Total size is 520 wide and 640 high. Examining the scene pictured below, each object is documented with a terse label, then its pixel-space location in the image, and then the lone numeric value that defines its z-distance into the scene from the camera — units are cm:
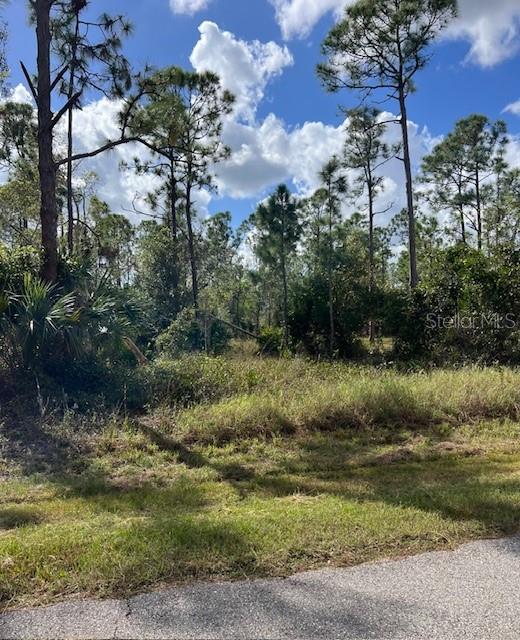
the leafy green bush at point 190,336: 1270
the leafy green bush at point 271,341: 1727
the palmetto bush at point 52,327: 733
